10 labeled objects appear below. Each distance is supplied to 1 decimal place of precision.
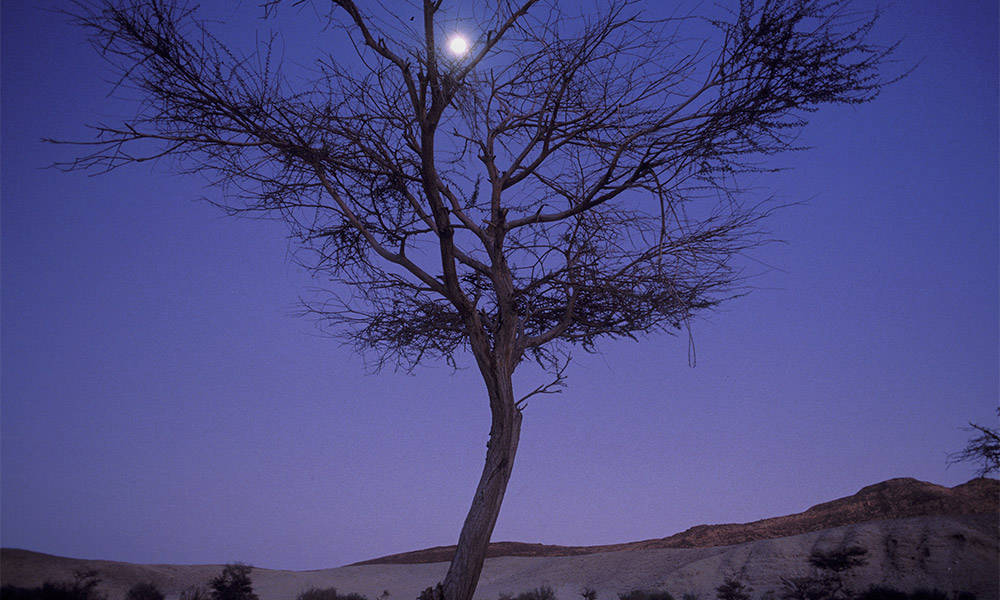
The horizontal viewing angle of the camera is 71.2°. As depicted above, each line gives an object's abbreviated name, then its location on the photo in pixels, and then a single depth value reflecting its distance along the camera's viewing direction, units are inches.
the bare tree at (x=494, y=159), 242.8
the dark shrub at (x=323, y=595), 649.0
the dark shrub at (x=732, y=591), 623.2
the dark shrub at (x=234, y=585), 539.8
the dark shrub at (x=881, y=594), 570.7
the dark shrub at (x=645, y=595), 642.8
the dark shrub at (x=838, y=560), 674.8
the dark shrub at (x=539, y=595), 657.6
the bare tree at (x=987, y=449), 804.0
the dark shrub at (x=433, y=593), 245.0
